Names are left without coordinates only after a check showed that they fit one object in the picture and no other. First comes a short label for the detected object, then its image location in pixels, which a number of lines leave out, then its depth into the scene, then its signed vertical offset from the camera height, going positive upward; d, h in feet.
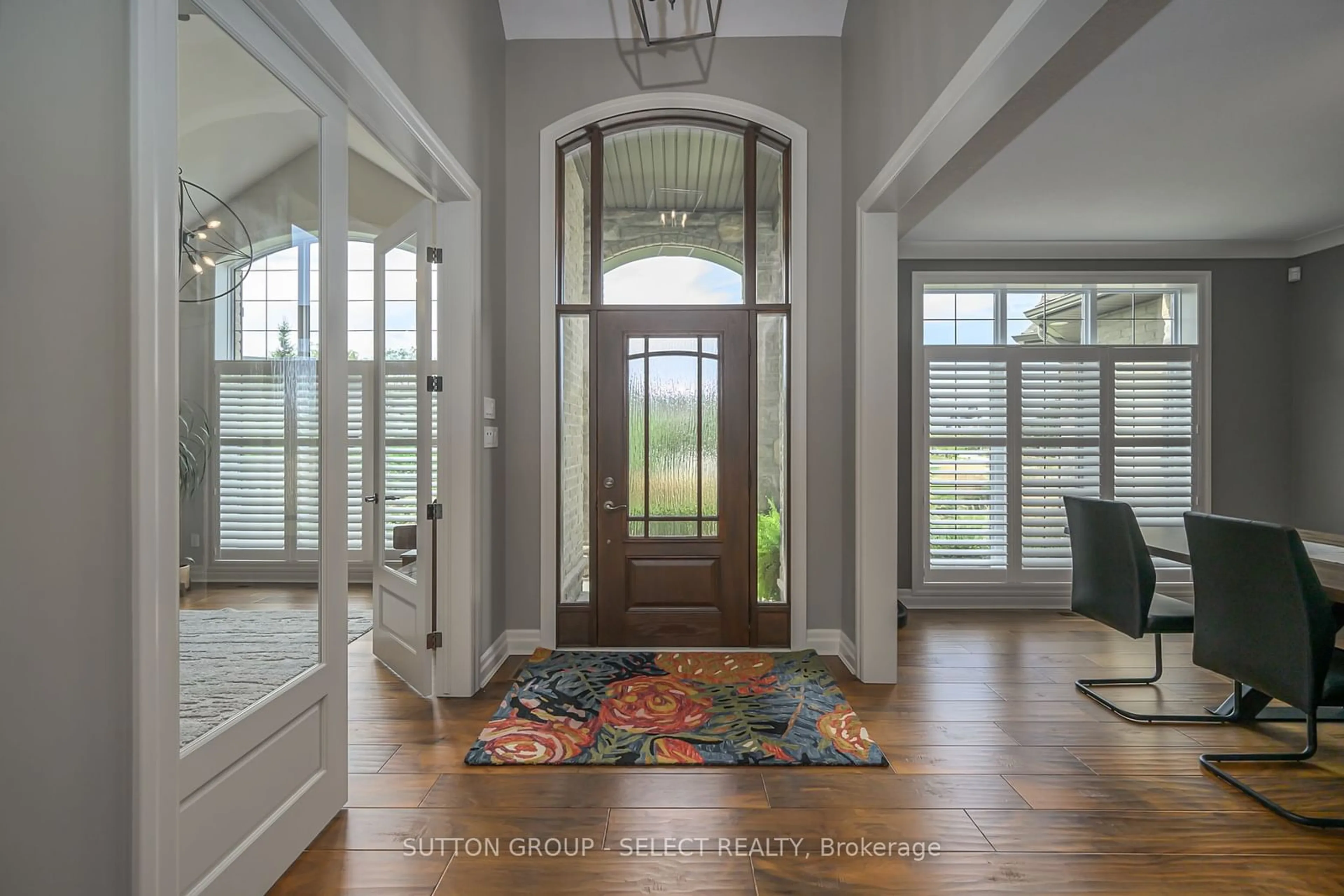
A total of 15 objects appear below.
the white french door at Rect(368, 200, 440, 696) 10.98 +0.07
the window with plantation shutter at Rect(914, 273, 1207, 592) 17.30 +0.29
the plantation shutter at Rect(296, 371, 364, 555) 6.63 -0.31
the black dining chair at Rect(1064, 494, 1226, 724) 10.23 -2.12
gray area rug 5.22 -1.79
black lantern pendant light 11.11 +7.36
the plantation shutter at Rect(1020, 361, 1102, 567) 17.39 +0.48
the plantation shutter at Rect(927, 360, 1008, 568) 17.35 -0.10
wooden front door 13.20 -0.72
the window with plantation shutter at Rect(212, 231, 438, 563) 5.74 +0.27
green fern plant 13.33 -2.10
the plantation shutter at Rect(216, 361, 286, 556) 5.71 -0.12
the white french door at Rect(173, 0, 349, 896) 5.27 -1.34
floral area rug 8.84 -3.87
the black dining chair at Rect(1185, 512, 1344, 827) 7.40 -1.99
